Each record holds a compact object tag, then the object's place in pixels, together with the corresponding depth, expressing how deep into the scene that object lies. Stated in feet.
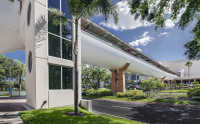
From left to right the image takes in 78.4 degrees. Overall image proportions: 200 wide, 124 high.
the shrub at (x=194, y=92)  70.95
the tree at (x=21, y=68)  92.41
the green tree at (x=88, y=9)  27.68
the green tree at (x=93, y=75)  108.06
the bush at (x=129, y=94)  80.32
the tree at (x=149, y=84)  74.41
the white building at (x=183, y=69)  202.49
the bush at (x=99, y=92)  88.99
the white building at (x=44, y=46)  31.81
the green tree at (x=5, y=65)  153.32
